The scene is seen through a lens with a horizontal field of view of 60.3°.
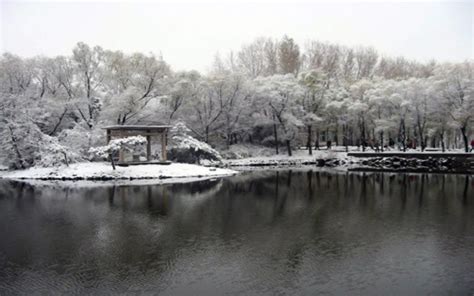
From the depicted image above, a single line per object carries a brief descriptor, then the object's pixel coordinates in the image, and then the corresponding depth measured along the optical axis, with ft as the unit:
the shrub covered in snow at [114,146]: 91.15
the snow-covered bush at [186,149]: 109.70
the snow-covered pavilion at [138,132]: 95.81
